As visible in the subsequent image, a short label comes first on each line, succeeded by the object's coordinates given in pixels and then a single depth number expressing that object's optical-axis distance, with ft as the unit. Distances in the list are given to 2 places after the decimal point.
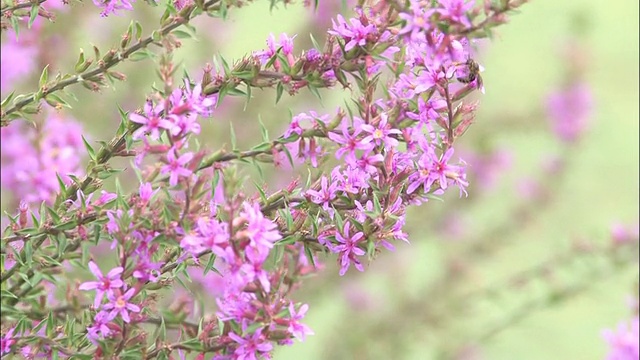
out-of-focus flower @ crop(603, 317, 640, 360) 4.10
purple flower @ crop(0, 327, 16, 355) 3.48
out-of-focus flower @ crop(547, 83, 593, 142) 6.42
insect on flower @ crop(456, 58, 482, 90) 3.54
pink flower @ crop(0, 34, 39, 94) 4.23
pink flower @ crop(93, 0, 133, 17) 3.53
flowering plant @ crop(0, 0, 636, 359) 3.44
